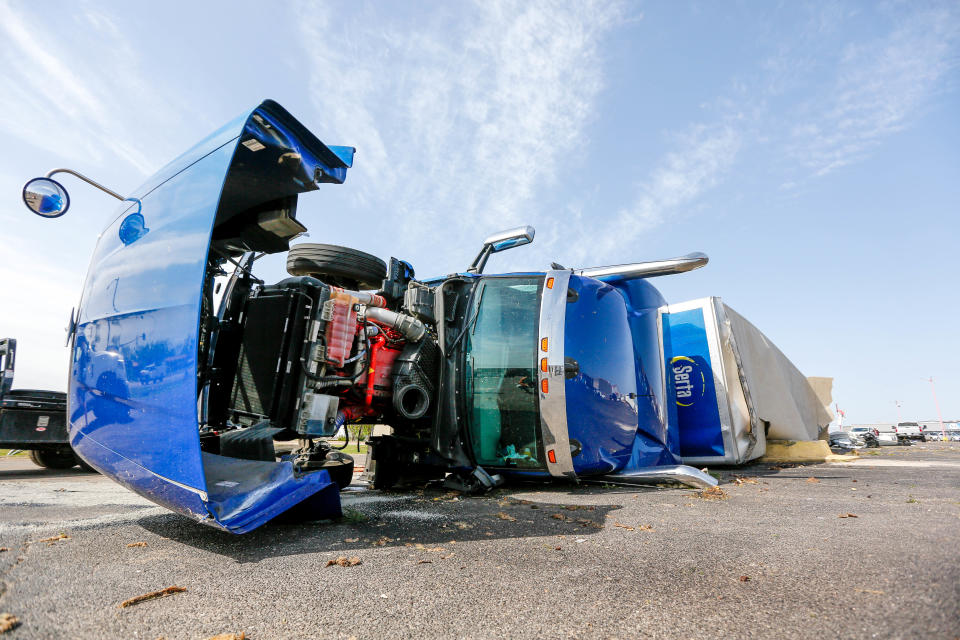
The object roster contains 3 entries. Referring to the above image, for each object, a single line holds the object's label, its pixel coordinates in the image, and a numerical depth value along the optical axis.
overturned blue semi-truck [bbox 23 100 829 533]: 2.44
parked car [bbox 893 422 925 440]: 25.84
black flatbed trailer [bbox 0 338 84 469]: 6.24
